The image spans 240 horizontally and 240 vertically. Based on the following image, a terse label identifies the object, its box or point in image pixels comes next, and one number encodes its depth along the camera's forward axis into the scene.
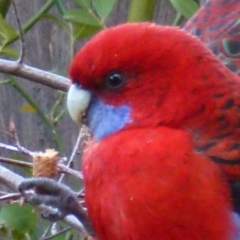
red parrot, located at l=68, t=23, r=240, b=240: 1.78
